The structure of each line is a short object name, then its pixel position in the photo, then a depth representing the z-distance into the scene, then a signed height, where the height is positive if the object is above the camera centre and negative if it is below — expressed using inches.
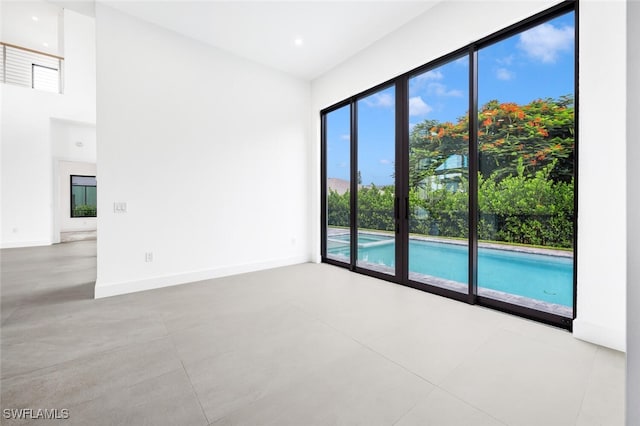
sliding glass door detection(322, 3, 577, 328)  99.7 +16.6
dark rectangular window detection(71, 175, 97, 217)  379.9 +21.0
